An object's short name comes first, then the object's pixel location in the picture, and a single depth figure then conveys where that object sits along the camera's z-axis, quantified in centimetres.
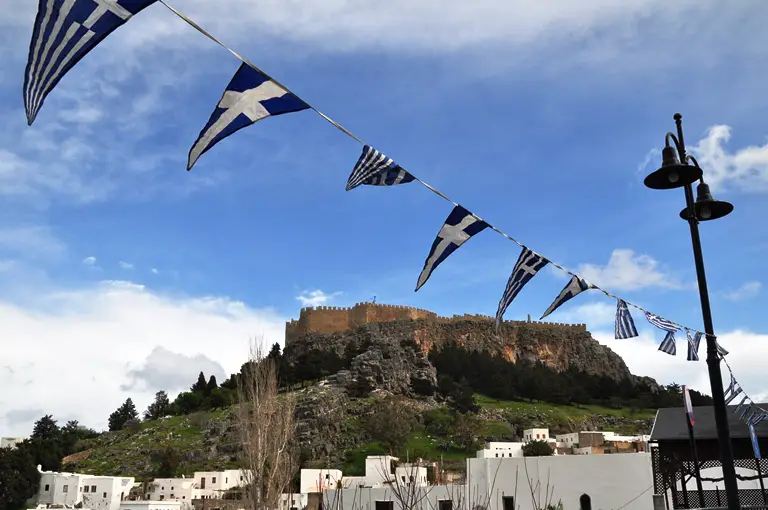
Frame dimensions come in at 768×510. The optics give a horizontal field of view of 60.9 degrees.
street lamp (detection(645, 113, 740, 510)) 568
